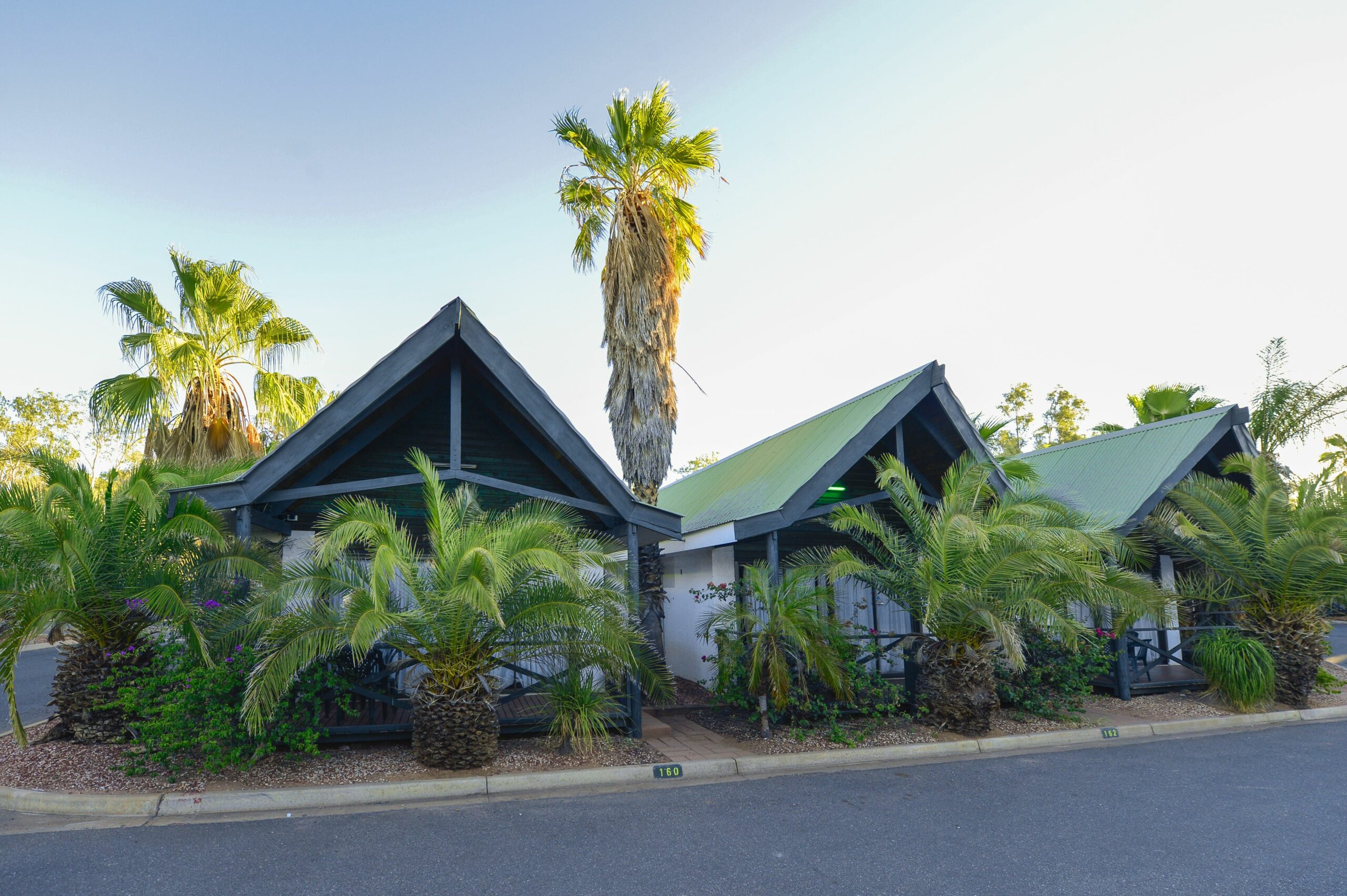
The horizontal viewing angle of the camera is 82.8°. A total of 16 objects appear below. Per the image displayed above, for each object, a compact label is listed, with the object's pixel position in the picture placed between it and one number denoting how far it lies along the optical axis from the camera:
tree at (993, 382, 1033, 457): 37.66
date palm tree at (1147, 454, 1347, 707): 11.07
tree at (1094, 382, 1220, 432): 20.09
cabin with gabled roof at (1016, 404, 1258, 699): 12.43
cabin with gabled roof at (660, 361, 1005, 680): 10.18
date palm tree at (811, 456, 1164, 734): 8.81
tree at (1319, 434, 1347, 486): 31.14
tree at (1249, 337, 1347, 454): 19.38
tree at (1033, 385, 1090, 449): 36.69
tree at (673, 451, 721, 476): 50.88
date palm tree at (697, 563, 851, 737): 8.92
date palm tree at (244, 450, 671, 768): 6.96
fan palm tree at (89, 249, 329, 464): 13.05
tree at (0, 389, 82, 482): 29.86
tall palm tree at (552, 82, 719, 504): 13.42
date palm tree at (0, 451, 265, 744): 7.75
